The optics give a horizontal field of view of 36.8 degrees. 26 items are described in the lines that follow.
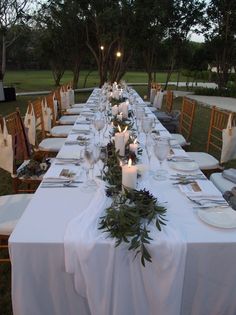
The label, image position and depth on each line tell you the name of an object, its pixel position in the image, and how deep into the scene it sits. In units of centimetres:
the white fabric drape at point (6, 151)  320
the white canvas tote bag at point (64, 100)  760
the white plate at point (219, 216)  167
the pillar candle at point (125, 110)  425
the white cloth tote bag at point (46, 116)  511
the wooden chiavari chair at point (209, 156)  367
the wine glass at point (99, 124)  323
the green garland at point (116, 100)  539
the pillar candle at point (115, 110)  428
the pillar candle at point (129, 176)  180
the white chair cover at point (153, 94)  853
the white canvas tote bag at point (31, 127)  425
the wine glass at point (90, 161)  211
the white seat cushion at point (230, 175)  308
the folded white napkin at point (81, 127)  397
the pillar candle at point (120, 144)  245
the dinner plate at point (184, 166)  247
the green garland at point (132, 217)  151
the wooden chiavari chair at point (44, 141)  428
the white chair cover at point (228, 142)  378
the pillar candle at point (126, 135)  254
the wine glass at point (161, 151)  226
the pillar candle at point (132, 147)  240
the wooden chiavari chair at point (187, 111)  467
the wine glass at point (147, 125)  306
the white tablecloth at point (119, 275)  155
